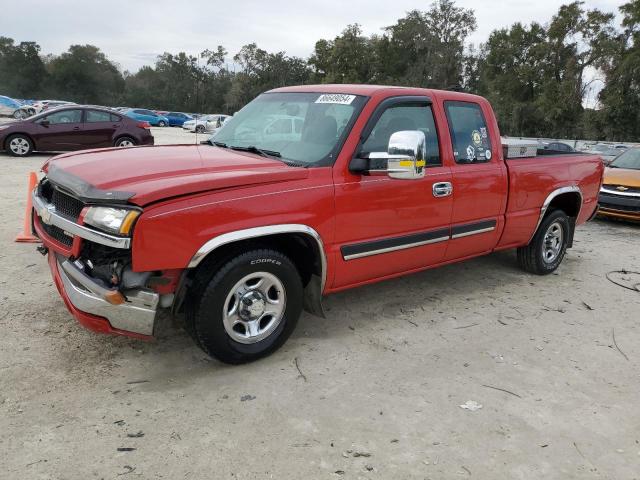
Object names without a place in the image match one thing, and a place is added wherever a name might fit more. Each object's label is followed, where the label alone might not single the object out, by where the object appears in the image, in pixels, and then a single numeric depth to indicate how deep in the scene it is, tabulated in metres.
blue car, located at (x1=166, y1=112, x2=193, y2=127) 44.97
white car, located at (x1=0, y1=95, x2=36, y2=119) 33.00
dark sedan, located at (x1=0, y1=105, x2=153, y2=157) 13.53
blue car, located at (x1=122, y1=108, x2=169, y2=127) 40.31
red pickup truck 2.93
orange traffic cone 5.71
